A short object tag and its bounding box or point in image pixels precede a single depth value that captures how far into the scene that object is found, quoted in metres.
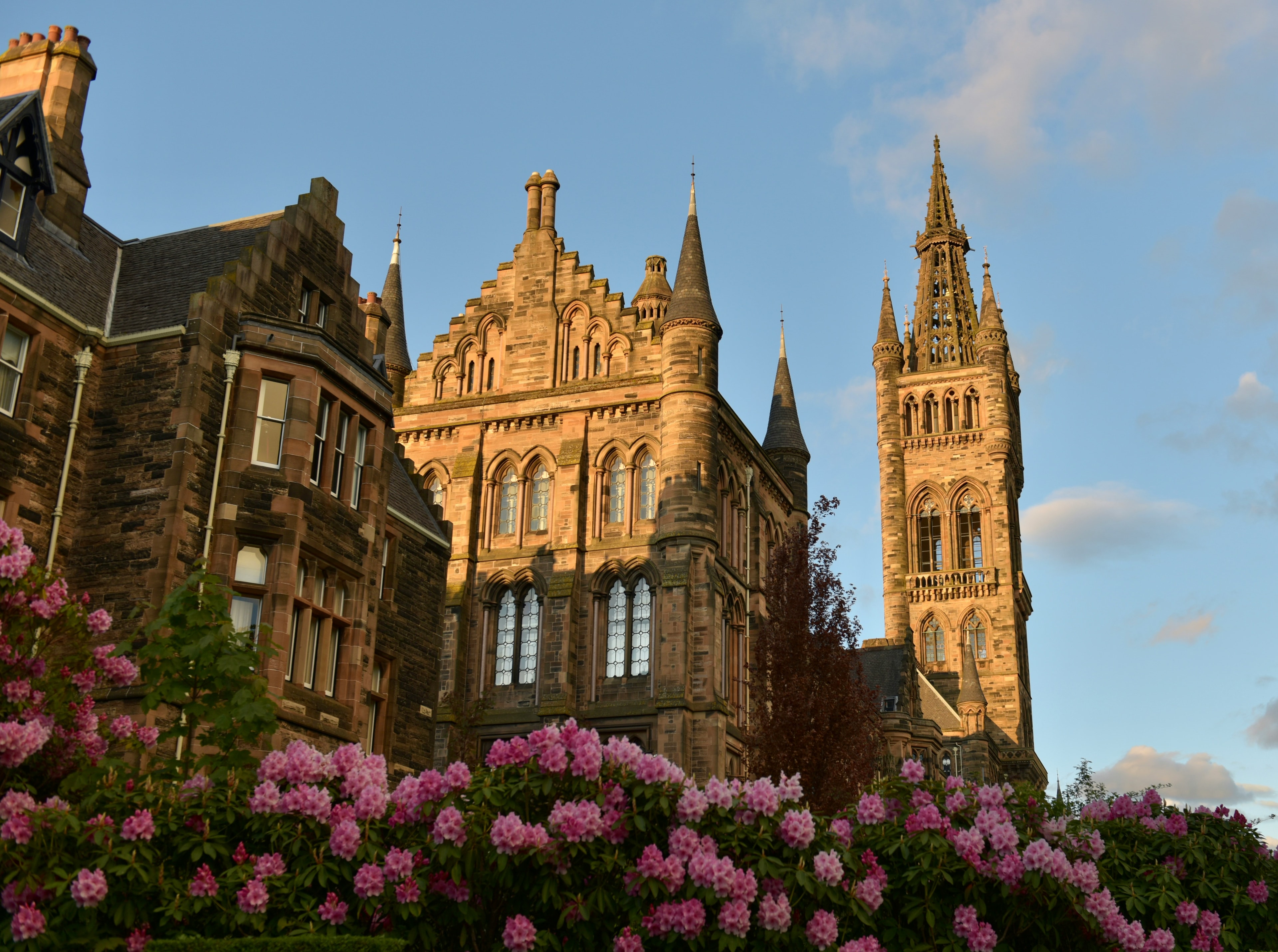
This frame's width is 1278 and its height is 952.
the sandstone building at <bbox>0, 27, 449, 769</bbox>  19.34
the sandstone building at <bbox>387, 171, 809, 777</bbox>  35.88
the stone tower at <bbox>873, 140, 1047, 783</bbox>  86.94
